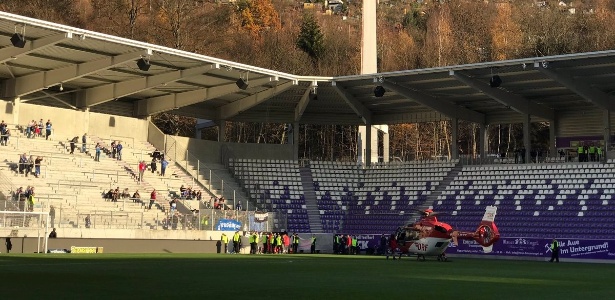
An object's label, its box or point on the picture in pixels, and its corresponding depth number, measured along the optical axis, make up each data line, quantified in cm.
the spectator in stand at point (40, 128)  4950
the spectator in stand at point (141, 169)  5112
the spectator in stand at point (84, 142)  5077
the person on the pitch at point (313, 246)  5025
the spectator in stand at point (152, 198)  4747
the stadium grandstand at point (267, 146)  4447
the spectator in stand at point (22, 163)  4459
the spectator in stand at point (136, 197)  4696
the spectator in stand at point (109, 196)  4627
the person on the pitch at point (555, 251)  4238
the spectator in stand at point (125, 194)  4701
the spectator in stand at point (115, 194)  4631
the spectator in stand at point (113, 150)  5196
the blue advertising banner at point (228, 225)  4772
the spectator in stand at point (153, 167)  5281
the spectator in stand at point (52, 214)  3966
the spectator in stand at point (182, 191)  5112
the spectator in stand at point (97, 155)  5025
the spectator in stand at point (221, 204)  5094
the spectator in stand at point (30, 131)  4869
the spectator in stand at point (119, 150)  5203
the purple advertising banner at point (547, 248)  4281
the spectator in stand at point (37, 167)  4513
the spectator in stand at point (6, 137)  4641
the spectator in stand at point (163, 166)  5294
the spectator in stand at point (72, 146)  4969
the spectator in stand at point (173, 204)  4826
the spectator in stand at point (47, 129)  4959
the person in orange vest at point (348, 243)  4997
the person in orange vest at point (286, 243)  4912
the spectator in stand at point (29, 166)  4488
